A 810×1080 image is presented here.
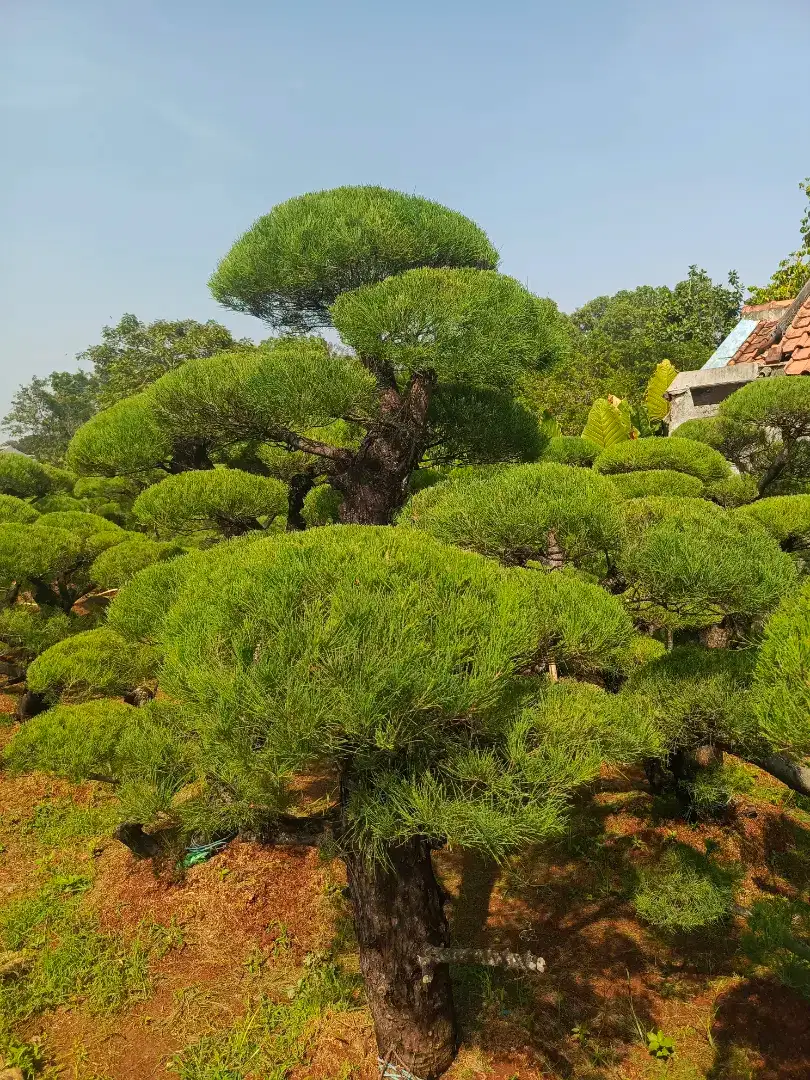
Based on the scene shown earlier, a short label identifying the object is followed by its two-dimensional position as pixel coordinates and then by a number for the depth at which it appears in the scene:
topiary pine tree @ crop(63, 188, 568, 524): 4.92
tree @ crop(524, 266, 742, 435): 21.36
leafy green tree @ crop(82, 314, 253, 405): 23.86
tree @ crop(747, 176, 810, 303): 18.47
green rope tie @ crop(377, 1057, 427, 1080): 3.63
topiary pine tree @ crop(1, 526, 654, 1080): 2.46
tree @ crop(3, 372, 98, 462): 43.28
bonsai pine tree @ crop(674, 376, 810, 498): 7.86
